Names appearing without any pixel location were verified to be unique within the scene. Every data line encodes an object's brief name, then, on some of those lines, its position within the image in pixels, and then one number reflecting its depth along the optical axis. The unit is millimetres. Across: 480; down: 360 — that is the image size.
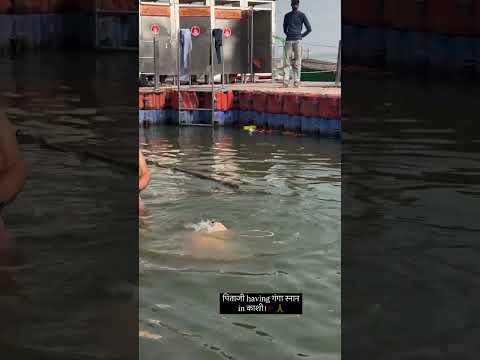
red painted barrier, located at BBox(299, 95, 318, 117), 15289
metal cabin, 18703
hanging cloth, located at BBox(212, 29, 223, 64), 17984
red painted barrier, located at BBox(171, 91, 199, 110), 17719
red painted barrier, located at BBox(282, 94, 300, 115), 15734
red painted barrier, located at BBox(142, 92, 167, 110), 18094
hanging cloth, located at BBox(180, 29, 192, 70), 17984
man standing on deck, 13312
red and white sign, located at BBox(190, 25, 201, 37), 18828
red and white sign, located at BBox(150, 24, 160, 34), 18797
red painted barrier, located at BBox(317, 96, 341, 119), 15172
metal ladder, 17141
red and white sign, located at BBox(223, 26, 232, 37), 19750
